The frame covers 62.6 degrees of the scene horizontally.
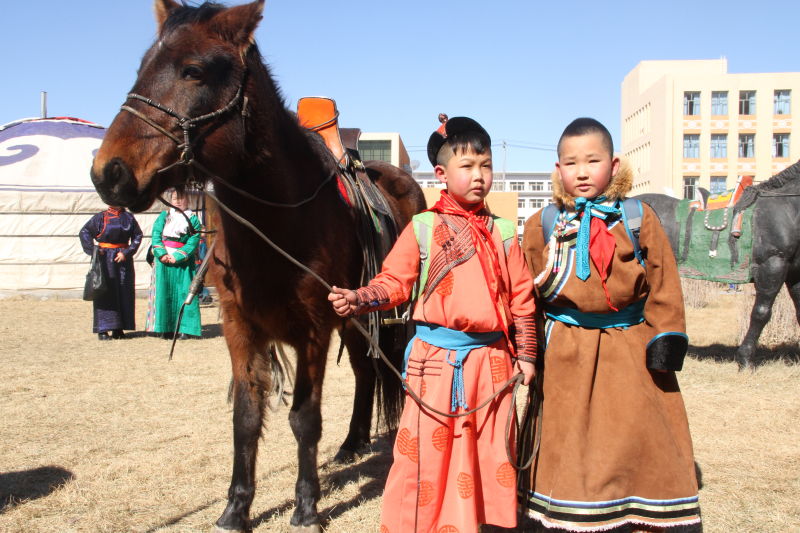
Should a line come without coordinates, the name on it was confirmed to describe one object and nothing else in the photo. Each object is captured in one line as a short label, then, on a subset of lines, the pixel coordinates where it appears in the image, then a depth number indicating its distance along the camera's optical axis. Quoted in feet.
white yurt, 50.75
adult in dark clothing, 29.81
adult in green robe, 28.66
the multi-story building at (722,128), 139.44
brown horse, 7.61
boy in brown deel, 7.86
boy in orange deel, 7.89
